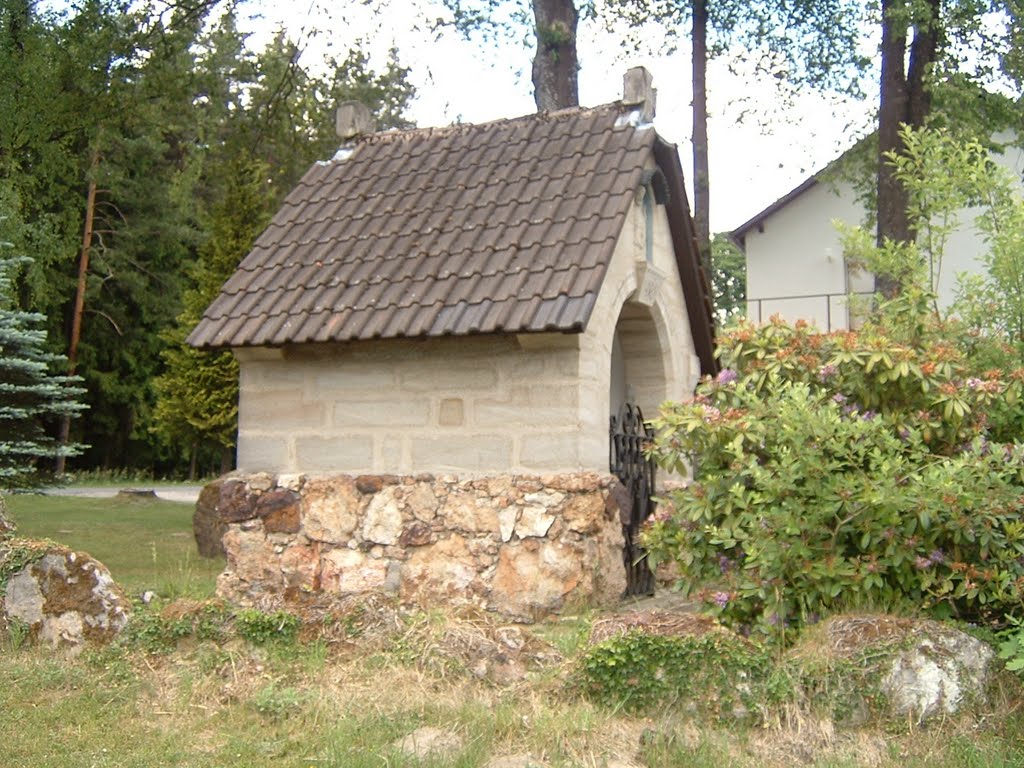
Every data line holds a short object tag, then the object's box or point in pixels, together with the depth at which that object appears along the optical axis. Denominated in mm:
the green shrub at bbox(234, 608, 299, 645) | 5391
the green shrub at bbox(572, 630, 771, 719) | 4516
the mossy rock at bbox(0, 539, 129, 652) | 5715
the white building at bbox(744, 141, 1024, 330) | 28125
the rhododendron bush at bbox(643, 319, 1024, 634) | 4871
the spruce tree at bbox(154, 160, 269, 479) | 23078
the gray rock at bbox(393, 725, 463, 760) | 4156
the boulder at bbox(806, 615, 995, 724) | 4438
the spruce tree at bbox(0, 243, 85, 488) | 12430
